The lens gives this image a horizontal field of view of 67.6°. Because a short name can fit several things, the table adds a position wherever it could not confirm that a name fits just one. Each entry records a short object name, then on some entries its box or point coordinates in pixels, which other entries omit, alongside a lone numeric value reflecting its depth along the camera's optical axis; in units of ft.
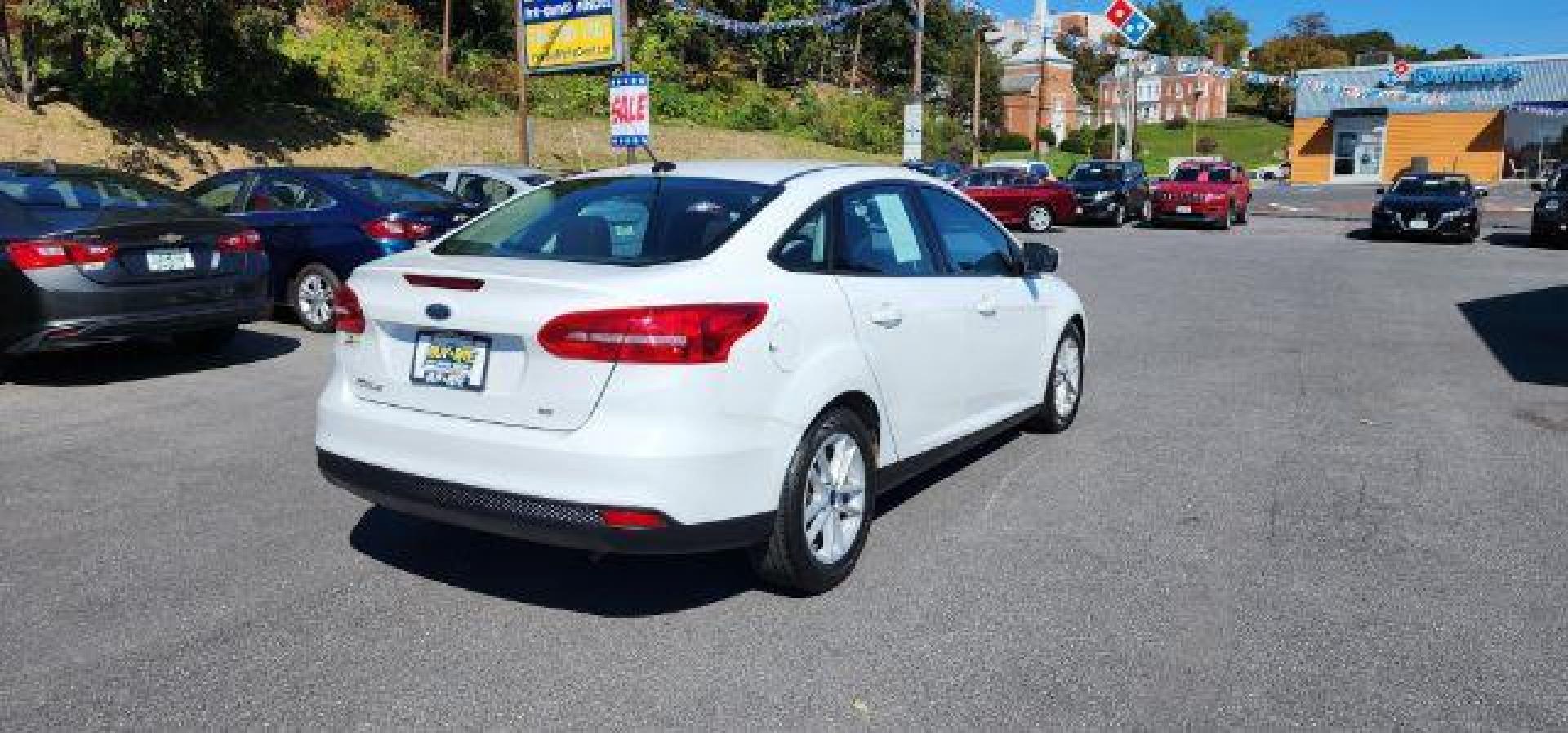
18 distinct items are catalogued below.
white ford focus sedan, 11.93
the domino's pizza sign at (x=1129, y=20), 128.57
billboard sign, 78.54
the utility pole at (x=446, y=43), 110.01
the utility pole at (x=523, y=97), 73.22
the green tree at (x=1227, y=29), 479.82
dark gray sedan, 24.16
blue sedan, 32.35
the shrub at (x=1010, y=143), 256.11
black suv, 88.07
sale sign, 61.87
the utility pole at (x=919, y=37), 119.96
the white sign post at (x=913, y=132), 100.48
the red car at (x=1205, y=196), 84.28
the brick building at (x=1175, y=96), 417.08
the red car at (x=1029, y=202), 84.53
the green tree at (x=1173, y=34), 476.54
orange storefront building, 167.84
